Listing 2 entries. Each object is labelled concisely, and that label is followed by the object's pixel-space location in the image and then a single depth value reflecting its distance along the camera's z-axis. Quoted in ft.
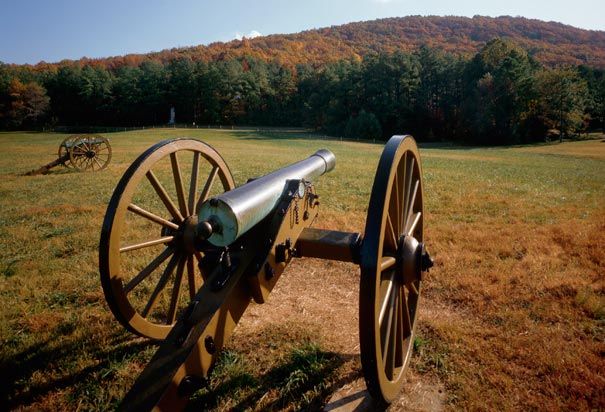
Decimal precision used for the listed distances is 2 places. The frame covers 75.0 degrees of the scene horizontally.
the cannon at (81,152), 49.85
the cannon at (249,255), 6.64
